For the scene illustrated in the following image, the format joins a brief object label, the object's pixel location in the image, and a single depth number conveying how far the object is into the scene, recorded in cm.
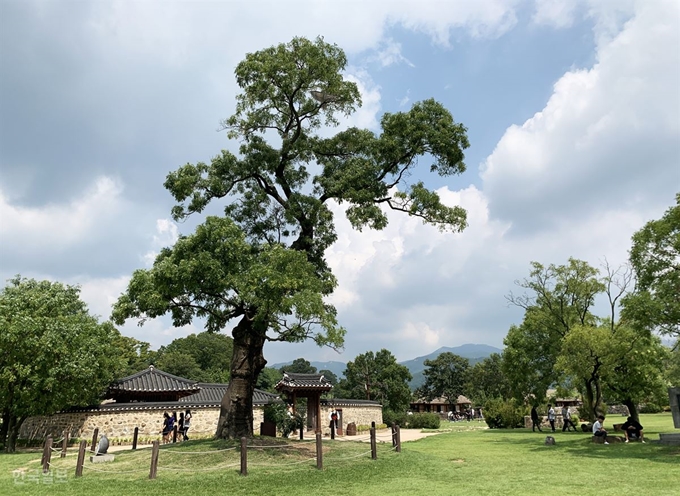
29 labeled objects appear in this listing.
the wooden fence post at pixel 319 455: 1100
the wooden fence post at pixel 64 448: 1411
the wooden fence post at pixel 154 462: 1006
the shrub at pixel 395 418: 3328
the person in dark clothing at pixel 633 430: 1605
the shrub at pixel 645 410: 3896
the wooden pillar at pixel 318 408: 2664
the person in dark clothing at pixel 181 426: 1975
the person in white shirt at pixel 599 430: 1570
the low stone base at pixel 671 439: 1431
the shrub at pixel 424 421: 3206
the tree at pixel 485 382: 5194
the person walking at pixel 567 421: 2352
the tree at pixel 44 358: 1703
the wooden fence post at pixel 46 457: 1112
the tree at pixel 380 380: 3772
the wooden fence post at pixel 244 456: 1026
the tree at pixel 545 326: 2217
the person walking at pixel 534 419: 2445
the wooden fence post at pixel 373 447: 1263
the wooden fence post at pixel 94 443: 1586
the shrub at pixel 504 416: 2873
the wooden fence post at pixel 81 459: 1066
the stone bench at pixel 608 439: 1573
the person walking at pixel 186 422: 1944
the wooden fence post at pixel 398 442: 1409
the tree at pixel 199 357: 4906
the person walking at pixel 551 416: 2391
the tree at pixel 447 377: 5784
